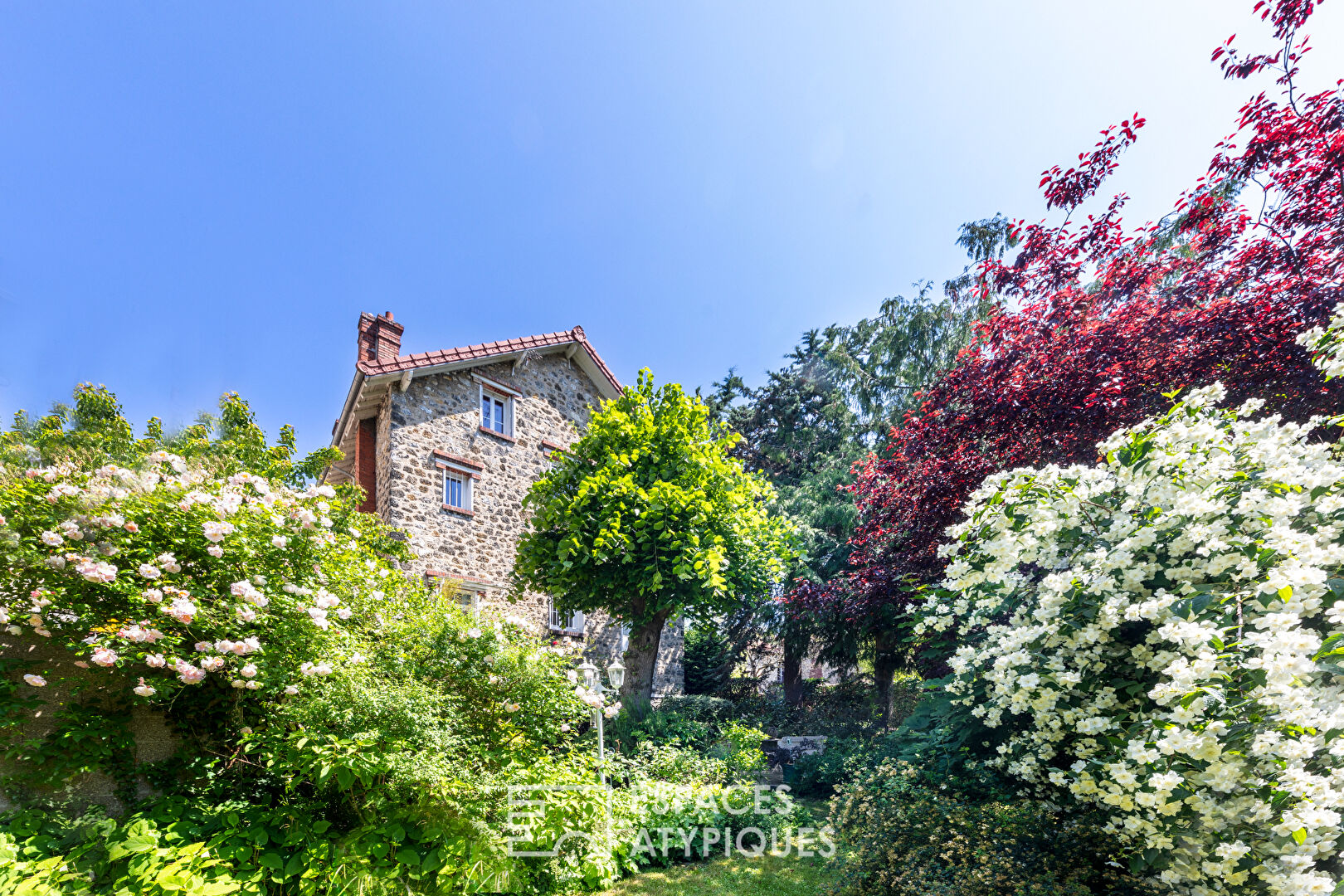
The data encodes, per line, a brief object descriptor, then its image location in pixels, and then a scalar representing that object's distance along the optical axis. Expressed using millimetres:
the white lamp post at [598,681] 6328
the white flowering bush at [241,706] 4520
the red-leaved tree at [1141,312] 5090
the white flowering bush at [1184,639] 2504
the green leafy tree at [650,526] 9227
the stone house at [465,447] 10820
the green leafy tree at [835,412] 14156
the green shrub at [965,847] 3943
